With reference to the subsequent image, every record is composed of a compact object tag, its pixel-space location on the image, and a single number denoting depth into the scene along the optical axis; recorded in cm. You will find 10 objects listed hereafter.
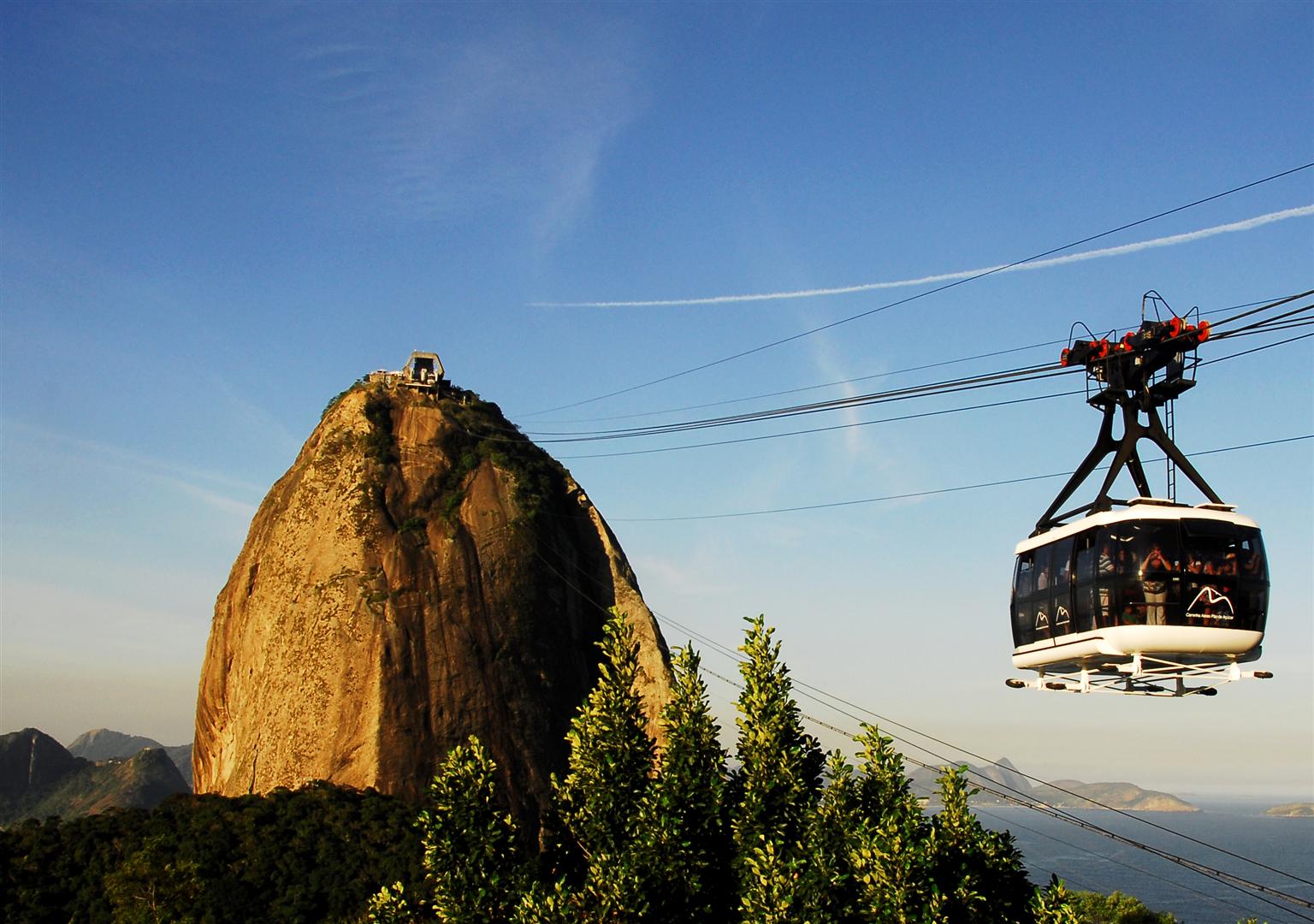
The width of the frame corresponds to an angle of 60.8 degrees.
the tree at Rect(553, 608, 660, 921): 1923
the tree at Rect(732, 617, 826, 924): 2042
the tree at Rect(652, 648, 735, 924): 1953
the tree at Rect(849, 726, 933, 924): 1858
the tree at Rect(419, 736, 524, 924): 1969
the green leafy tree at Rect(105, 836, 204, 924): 4191
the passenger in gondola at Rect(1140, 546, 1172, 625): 1994
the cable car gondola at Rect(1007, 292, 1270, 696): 2003
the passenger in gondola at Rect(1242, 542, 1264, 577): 2056
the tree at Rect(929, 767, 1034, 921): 2008
